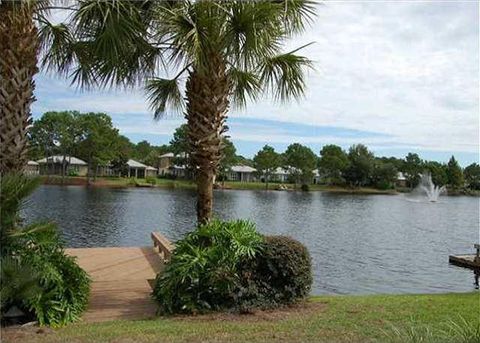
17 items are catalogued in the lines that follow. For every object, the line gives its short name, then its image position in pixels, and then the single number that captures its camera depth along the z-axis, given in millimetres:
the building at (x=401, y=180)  101025
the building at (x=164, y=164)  88000
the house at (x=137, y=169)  80812
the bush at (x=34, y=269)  6047
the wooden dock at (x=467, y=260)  18484
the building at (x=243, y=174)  92188
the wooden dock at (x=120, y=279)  7344
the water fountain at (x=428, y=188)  77225
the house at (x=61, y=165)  69125
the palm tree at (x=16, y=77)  7324
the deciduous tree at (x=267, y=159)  84000
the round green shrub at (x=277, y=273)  7305
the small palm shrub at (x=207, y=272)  7094
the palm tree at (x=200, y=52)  7320
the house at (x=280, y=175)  92200
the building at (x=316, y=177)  91850
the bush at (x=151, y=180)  73062
